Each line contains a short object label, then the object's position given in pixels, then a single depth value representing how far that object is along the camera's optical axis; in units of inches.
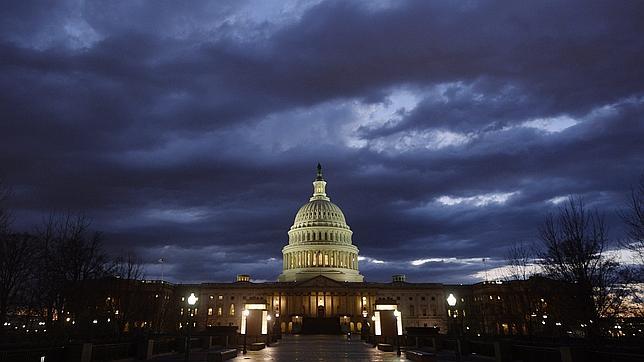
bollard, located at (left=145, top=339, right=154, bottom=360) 1317.4
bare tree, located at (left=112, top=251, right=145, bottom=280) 2236.0
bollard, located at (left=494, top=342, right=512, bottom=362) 1203.2
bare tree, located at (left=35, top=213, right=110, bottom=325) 1811.0
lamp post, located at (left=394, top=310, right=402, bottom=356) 2113.9
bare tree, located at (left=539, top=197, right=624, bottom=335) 1478.8
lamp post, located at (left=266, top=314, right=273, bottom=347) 2197.6
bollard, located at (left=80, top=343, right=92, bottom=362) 1016.7
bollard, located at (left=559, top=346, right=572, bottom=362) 898.7
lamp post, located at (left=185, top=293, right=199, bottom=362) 1324.1
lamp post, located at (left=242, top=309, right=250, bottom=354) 2174.0
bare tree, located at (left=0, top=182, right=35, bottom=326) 1662.2
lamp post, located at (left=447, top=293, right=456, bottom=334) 1259.8
